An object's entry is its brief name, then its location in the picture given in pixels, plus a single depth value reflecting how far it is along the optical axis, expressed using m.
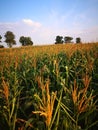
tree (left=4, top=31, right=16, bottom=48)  62.94
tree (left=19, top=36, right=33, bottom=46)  65.94
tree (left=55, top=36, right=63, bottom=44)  69.06
